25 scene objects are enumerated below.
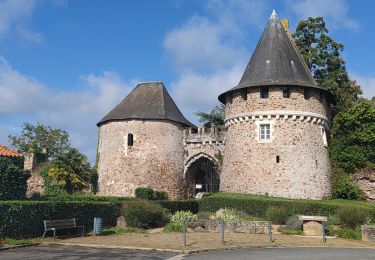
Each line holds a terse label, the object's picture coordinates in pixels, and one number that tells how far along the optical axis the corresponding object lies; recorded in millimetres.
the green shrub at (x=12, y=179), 20844
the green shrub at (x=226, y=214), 19723
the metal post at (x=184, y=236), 13836
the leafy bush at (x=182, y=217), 20367
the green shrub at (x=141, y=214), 20297
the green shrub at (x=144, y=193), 29734
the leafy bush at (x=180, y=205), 25378
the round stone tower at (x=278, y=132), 26281
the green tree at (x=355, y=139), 27375
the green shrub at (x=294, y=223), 18469
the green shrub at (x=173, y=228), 18867
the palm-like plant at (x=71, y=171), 30594
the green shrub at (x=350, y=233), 17391
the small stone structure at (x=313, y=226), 17688
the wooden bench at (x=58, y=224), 15995
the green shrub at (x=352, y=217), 18844
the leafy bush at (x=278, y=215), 20719
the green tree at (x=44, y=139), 51219
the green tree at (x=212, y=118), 45125
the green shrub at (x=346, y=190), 26453
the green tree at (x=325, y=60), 33500
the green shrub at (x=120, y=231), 18141
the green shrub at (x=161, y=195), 30444
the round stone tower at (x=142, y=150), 31188
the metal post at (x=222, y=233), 14395
